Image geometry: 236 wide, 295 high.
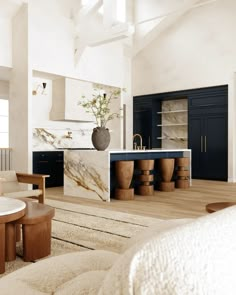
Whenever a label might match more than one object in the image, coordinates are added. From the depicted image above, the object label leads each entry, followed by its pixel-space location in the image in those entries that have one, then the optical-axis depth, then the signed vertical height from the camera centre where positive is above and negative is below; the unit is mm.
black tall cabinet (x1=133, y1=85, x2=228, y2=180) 7672 +342
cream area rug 2650 -862
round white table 2102 -499
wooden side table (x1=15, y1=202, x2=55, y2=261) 2297 -661
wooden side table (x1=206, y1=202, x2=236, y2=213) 2654 -547
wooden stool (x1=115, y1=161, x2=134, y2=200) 5012 -563
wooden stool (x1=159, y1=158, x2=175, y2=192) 5871 -552
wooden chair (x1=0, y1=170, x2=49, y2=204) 3674 -455
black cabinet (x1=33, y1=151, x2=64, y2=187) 6391 -452
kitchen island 4906 -427
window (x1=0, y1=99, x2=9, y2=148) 7883 +513
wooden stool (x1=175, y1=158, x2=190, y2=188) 6324 -592
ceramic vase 5203 +88
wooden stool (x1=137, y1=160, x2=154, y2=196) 5391 -588
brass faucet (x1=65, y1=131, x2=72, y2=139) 7664 +203
